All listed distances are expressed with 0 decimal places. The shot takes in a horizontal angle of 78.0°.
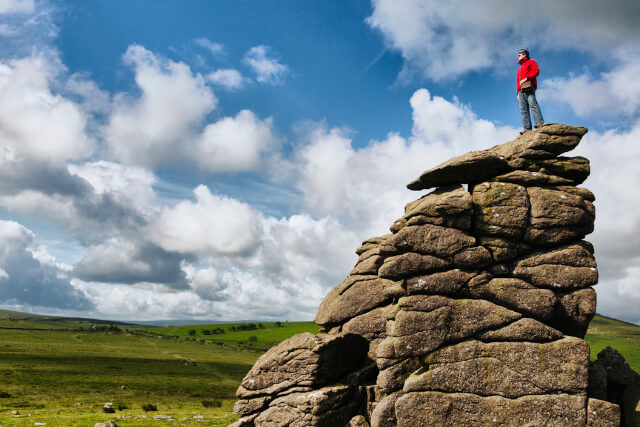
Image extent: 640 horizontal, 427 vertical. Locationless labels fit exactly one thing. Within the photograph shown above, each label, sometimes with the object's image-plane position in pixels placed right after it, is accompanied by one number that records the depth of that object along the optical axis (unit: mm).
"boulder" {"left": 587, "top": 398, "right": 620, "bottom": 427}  20859
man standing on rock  29094
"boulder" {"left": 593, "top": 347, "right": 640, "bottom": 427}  24391
